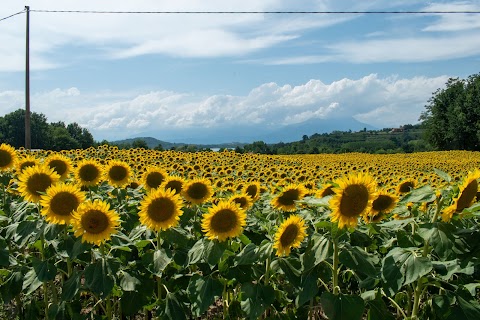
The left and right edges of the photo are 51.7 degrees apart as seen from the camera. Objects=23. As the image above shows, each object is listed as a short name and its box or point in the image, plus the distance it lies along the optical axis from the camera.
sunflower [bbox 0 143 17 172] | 4.66
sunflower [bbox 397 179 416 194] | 5.05
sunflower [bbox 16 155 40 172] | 4.61
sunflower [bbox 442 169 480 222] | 2.56
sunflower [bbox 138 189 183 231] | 3.14
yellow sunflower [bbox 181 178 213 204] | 3.75
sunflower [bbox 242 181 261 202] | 4.52
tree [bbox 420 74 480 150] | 55.06
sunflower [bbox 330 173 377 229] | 2.55
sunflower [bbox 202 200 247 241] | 3.03
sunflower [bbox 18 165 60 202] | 3.67
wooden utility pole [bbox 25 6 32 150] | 21.80
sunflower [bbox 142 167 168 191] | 4.12
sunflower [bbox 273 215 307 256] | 2.84
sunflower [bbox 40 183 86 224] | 3.19
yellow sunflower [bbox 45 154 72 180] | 4.32
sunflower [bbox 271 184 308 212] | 3.83
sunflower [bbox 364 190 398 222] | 3.58
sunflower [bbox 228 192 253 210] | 3.97
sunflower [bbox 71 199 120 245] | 3.04
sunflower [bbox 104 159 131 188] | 4.29
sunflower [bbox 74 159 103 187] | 4.07
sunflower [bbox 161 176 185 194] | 3.76
